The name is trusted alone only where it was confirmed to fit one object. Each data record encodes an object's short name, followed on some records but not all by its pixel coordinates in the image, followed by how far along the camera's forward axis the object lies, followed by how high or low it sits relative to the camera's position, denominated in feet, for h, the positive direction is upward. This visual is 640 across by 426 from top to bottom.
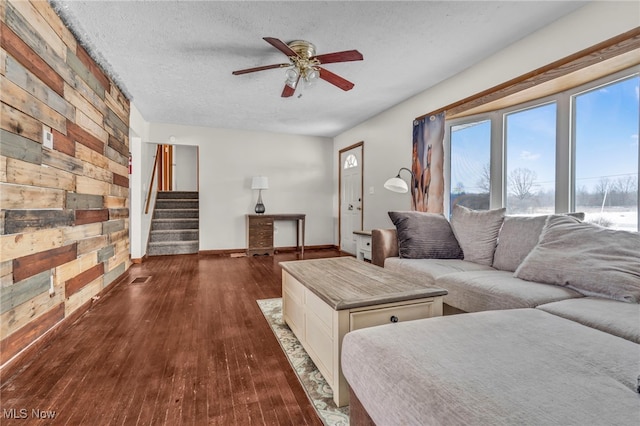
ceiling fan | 8.35 +4.31
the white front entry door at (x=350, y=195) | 18.55 +0.90
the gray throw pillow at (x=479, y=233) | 8.51 -0.68
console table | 18.89 -1.43
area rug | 4.54 -3.06
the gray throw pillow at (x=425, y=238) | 9.15 -0.87
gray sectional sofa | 2.33 -1.47
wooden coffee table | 4.80 -1.66
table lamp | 19.22 +1.59
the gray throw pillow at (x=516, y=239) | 7.41 -0.74
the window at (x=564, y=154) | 7.68 +1.72
